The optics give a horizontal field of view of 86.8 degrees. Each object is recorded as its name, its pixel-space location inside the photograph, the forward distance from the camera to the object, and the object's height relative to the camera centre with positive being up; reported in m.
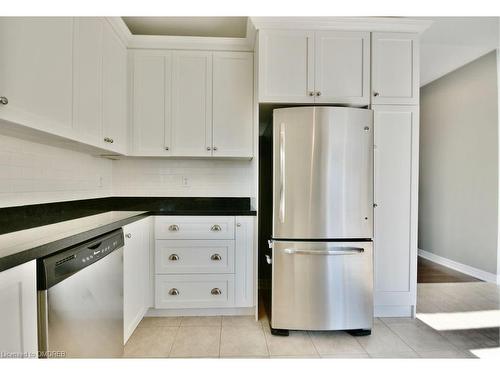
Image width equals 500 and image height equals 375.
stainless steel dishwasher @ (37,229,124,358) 0.94 -0.50
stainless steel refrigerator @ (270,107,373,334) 1.86 -0.25
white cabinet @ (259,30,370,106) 2.03 +0.91
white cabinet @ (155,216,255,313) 2.14 -0.64
